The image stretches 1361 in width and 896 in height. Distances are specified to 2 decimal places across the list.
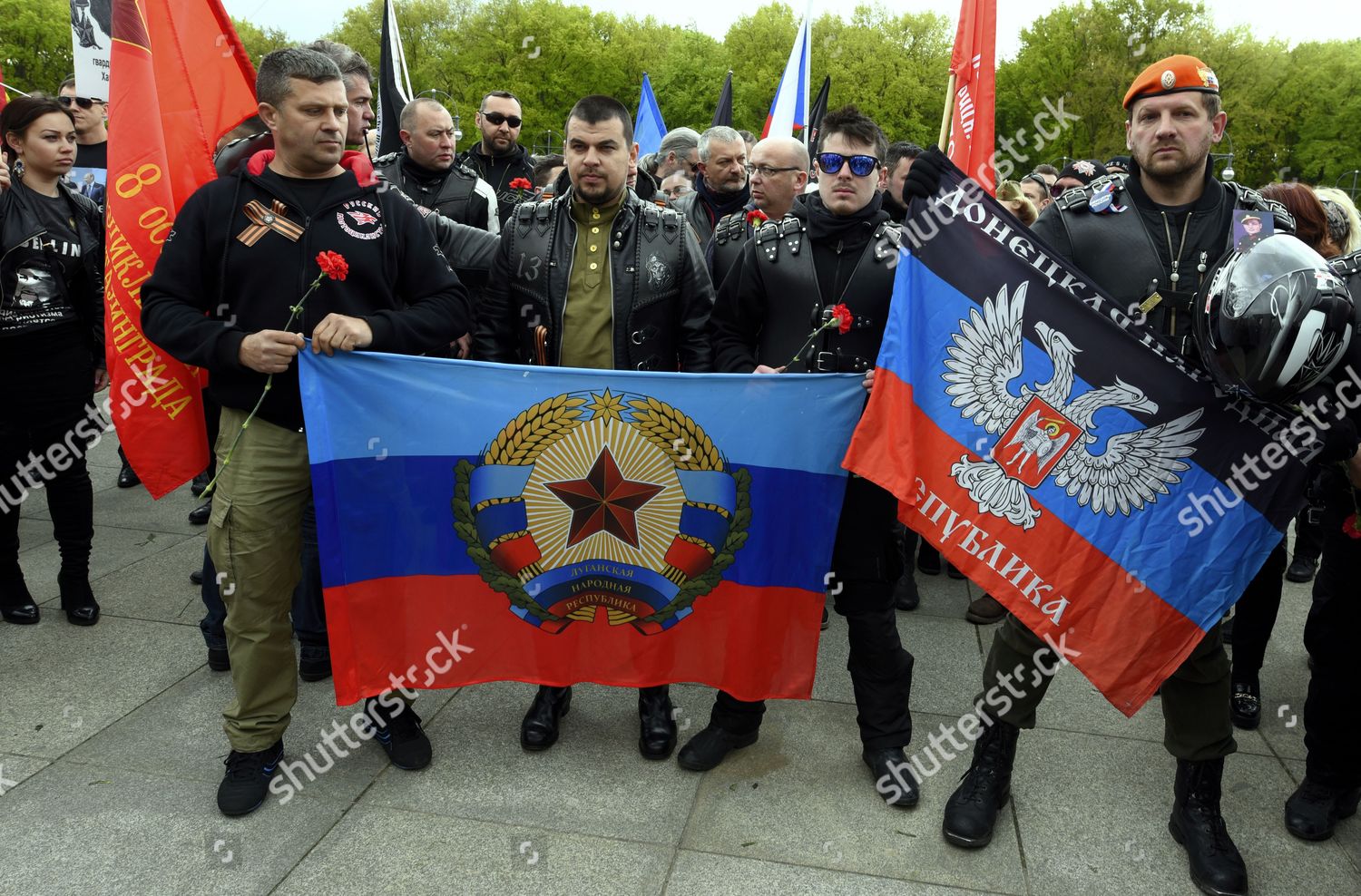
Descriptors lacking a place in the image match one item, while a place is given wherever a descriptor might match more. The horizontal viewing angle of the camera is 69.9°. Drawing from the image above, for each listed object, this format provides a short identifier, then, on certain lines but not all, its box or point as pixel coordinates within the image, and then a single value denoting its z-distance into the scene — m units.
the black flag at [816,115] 11.39
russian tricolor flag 10.09
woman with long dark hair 4.52
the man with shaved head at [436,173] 5.25
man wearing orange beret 3.05
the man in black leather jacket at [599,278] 3.66
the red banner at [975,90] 5.51
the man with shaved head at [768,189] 4.40
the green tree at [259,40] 50.47
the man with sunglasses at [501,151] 6.41
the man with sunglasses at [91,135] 6.96
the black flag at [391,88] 7.53
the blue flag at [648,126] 11.60
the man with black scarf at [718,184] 6.38
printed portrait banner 7.71
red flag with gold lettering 3.79
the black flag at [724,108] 12.40
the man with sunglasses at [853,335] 3.43
